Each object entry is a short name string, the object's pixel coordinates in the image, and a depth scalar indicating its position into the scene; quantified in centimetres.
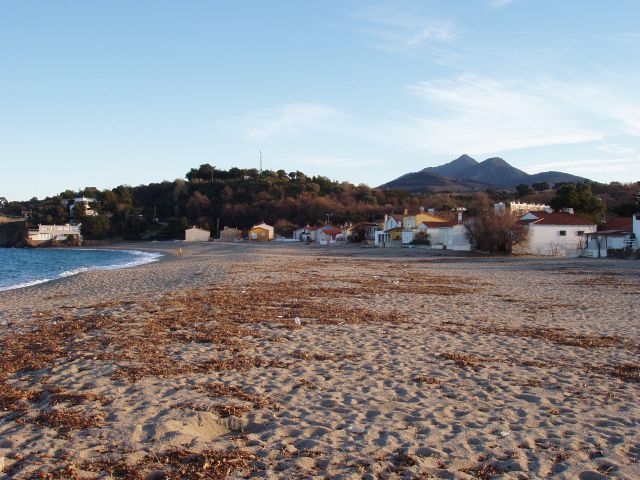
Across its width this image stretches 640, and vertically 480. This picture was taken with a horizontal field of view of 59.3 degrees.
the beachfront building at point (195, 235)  9869
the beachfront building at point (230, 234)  10250
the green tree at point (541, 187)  12030
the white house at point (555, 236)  4659
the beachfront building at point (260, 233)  9712
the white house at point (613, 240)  4153
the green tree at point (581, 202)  5750
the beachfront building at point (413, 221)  6331
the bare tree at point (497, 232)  4562
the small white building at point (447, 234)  5544
